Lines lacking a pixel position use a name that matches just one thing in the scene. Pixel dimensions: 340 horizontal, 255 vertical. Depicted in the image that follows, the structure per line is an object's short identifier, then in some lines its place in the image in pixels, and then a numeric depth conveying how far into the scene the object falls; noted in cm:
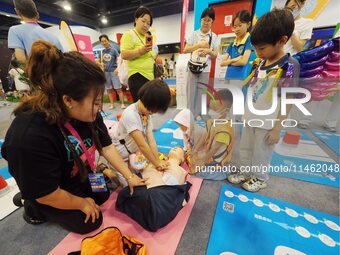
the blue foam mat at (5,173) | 132
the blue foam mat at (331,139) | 110
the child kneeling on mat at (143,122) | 97
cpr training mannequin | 86
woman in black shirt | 56
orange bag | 68
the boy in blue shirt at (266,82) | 84
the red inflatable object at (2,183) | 113
